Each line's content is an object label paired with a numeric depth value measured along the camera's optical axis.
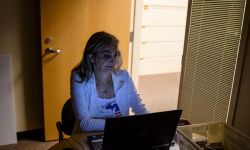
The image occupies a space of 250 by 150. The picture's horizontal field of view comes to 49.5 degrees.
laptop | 1.12
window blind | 1.81
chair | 1.81
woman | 1.67
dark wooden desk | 1.36
